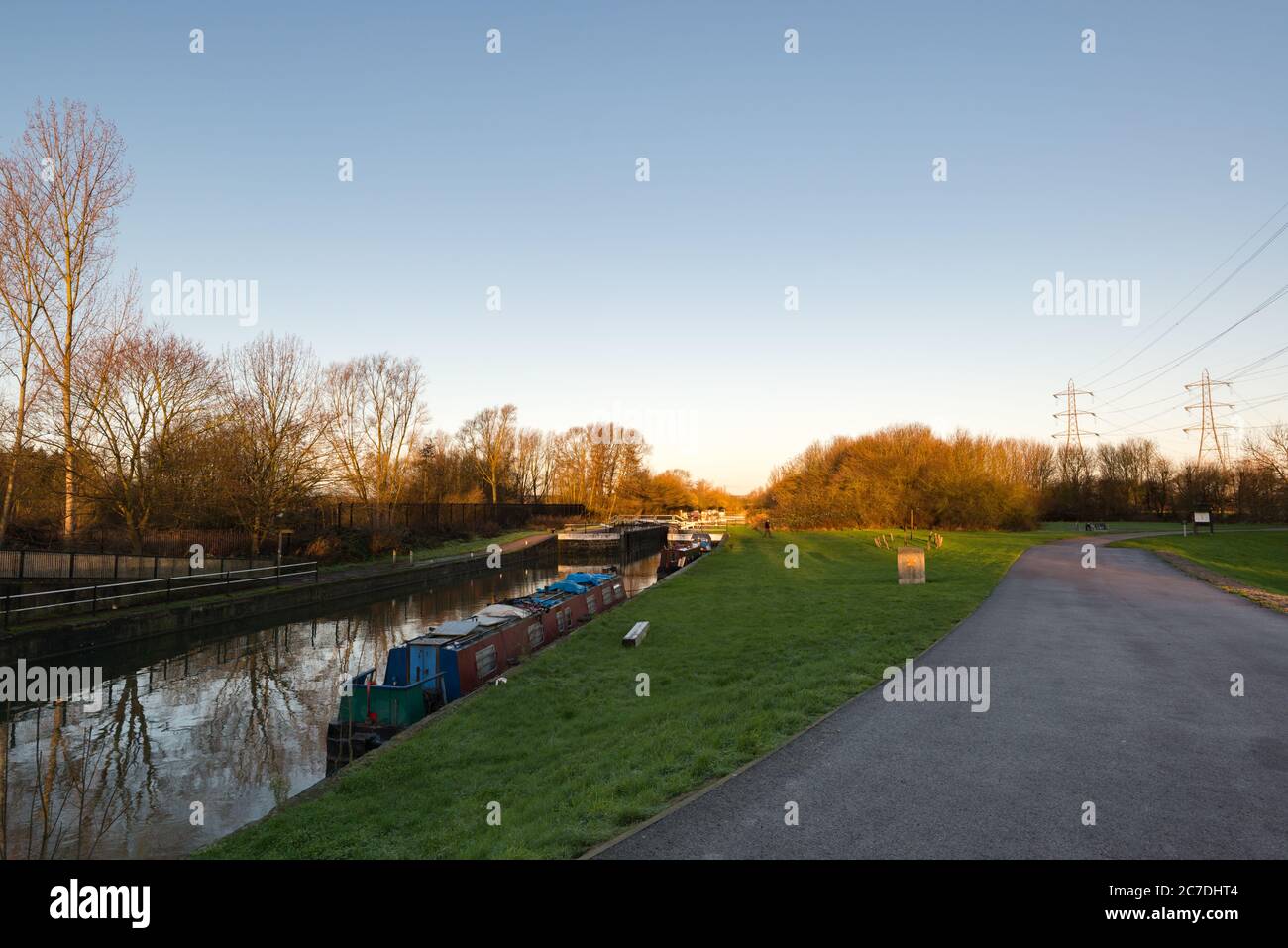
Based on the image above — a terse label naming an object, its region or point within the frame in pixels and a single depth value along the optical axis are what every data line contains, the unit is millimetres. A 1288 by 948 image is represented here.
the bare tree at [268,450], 28844
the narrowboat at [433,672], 10578
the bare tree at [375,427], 46406
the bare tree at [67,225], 22906
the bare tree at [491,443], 72938
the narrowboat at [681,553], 37856
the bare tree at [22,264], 22578
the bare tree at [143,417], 22719
